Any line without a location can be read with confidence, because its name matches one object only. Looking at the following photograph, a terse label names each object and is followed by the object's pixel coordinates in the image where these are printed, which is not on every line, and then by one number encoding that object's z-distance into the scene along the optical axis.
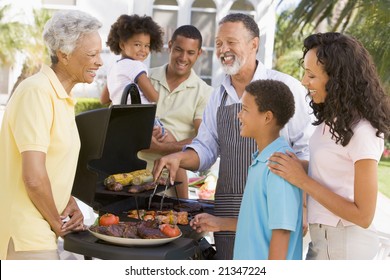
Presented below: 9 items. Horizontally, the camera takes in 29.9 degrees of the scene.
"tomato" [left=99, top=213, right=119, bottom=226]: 2.73
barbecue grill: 2.52
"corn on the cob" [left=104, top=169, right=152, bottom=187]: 3.22
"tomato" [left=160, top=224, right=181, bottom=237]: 2.60
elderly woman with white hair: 2.47
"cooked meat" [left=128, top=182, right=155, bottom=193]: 3.15
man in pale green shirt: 3.94
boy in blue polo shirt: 2.49
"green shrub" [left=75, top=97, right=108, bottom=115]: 13.81
